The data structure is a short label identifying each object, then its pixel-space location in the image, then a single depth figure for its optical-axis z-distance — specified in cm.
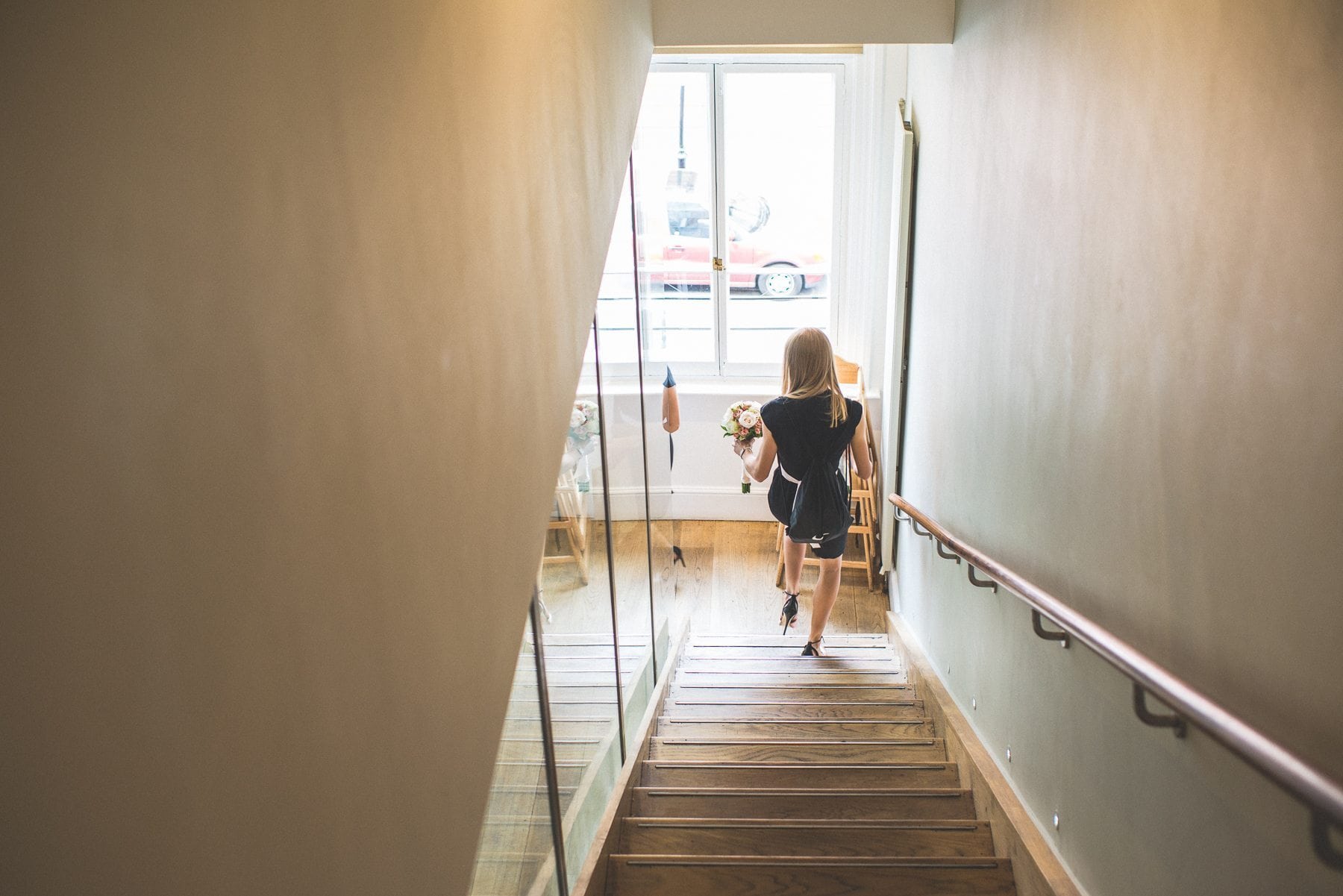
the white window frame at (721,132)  727
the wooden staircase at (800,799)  315
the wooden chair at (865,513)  699
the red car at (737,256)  774
